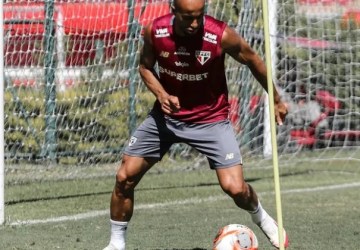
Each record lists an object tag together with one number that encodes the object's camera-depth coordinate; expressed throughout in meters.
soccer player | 14.76
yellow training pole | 13.32
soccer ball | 14.72
